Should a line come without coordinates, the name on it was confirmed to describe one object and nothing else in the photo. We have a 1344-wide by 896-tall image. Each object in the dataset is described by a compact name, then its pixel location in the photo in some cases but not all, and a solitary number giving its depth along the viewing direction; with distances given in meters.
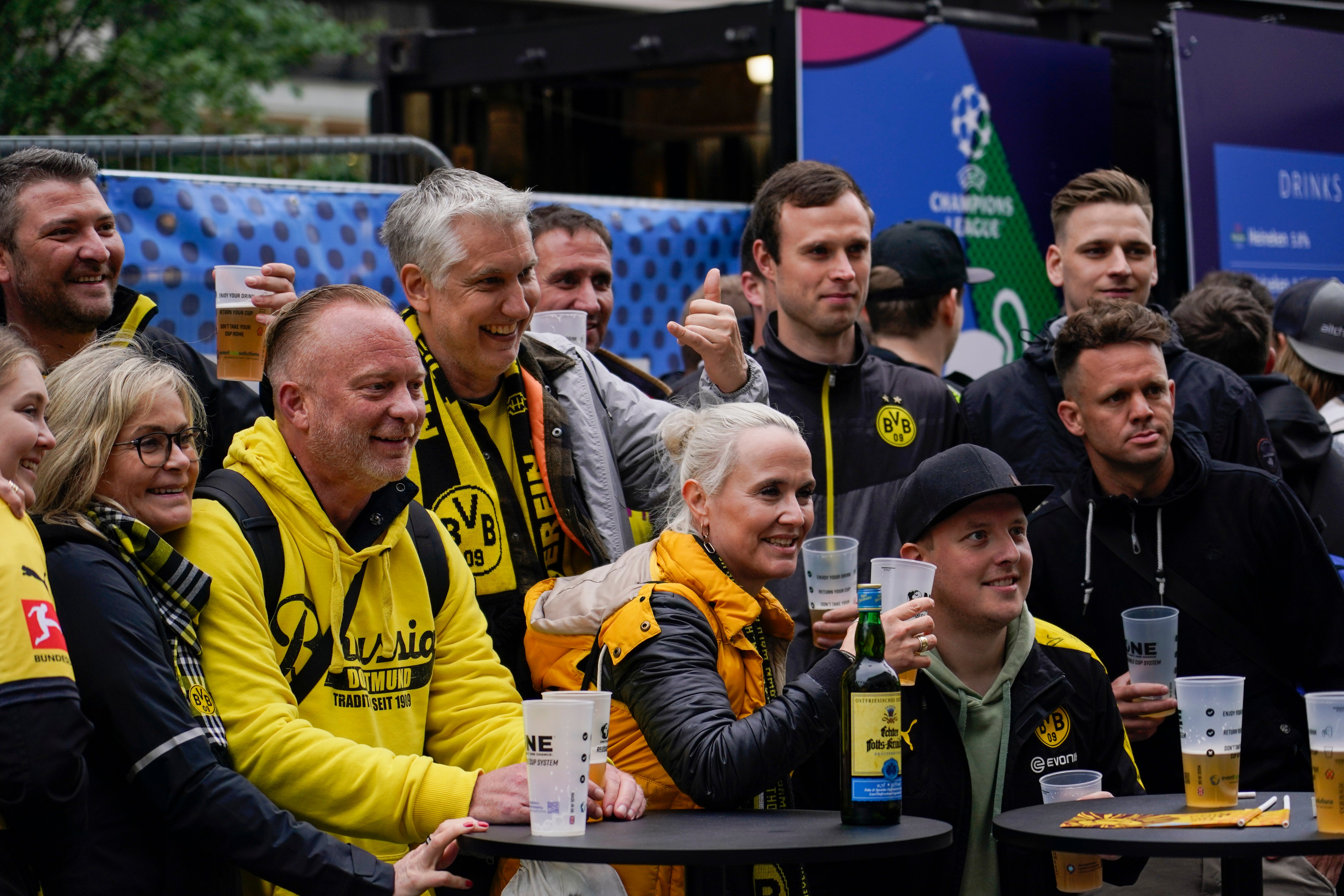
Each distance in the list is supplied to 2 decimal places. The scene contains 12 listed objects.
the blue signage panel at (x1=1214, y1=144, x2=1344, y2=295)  8.05
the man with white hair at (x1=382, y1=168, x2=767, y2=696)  4.11
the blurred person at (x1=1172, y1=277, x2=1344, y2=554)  5.45
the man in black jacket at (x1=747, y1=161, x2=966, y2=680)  4.69
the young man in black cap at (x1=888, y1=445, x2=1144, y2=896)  3.84
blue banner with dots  5.59
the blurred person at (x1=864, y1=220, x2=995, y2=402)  5.59
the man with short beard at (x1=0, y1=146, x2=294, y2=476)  4.17
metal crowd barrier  6.05
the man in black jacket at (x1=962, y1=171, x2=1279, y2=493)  5.04
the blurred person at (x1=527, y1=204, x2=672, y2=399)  5.53
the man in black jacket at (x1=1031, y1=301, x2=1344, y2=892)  4.45
